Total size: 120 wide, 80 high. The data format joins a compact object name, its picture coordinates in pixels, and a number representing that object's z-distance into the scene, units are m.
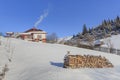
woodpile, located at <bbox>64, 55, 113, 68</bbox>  8.41
